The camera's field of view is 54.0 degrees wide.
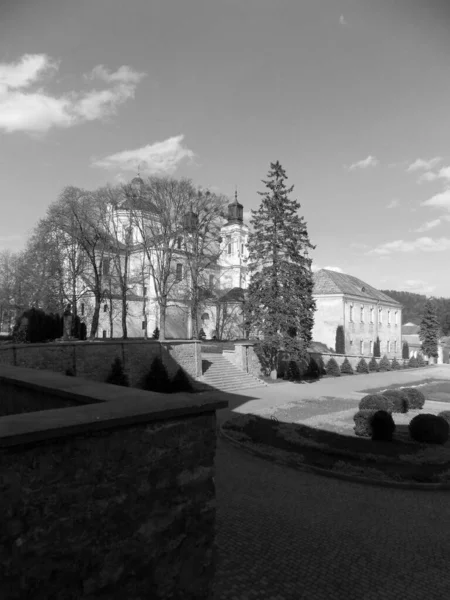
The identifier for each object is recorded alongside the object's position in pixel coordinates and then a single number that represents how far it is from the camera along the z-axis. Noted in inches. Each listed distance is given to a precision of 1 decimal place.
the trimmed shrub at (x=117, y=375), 769.6
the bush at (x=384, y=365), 1526.2
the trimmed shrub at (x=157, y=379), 805.9
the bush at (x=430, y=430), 466.6
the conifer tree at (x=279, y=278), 1016.2
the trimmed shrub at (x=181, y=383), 823.7
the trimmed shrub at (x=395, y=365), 1577.3
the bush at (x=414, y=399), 707.4
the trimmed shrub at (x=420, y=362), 1736.0
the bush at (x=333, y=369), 1267.2
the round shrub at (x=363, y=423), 490.9
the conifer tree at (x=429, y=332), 2075.5
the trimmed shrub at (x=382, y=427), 475.2
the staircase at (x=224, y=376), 902.4
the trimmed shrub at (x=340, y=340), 1726.1
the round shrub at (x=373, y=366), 1478.8
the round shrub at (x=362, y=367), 1407.5
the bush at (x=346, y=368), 1342.3
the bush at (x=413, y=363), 1695.4
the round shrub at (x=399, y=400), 664.4
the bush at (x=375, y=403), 589.3
